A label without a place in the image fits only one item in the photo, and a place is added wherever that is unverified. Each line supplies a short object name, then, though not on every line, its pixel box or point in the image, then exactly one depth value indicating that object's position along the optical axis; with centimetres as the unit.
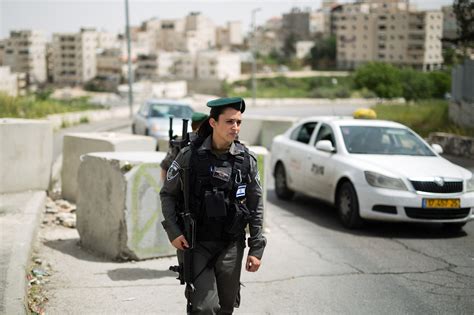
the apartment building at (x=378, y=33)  12344
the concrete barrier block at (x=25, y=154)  1086
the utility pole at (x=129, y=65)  4049
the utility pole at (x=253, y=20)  6309
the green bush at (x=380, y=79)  8019
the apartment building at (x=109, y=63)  17762
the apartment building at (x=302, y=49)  19600
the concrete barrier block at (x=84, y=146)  1102
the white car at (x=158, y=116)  2048
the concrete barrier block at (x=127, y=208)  765
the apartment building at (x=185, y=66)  17250
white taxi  912
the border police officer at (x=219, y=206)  429
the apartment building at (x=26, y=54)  17788
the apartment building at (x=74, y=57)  18712
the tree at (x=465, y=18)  1952
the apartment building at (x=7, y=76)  7528
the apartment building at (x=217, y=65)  16662
